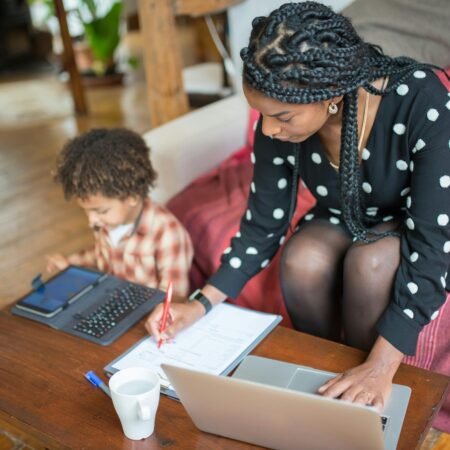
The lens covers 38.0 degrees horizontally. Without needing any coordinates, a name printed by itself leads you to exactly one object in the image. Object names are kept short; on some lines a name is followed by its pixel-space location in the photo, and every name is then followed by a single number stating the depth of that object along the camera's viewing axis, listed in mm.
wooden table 892
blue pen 992
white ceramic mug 853
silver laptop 752
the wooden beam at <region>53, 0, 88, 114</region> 3617
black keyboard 1160
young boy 1410
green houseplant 4215
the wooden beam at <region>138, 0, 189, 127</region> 2025
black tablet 1234
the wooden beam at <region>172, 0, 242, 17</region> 2068
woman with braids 939
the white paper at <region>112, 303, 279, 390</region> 1040
